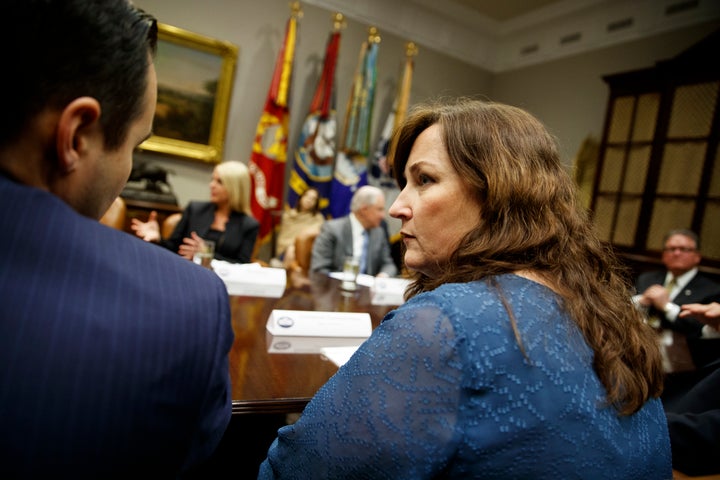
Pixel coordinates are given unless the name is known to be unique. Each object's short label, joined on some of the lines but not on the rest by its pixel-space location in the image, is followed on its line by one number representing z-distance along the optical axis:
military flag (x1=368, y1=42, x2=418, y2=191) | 5.88
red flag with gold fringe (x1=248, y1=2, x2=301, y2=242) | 5.21
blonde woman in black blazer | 3.24
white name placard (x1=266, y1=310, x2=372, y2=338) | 1.52
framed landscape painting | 5.05
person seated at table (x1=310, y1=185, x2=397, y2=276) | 3.63
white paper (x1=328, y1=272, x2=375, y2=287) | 2.87
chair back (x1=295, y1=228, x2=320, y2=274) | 3.68
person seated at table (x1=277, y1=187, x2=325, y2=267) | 5.30
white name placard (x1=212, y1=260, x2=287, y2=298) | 2.05
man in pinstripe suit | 0.45
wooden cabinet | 4.29
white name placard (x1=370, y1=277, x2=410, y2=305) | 2.36
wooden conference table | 1.06
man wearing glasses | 3.33
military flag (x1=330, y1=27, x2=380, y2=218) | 5.58
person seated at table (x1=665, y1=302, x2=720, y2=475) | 1.28
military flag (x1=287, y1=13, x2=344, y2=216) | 5.48
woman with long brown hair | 0.61
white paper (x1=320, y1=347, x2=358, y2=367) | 1.35
